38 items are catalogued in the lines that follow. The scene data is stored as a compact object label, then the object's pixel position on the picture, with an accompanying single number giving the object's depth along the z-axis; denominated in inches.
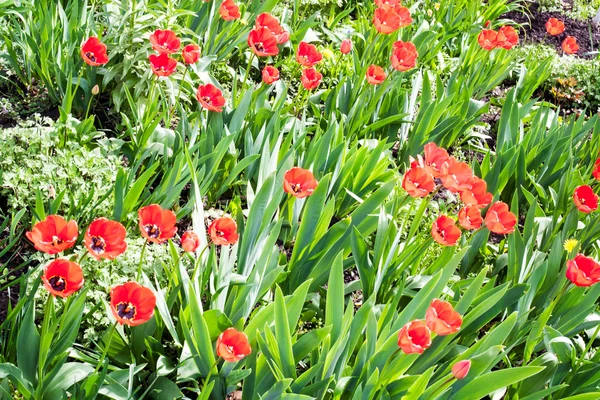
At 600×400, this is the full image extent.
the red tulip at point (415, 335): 60.6
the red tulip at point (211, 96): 92.4
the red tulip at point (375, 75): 107.3
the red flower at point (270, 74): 98.5
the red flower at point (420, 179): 77.3
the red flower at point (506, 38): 127.9
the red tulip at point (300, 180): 78.3
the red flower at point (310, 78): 103.0
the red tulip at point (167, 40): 97.2
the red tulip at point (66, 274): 55.3
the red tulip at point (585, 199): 87.3
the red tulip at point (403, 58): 110.0
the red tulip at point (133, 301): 57.7
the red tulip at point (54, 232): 57.9
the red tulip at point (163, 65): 91.8
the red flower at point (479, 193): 82.8
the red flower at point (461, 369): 59.6
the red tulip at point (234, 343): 57.6
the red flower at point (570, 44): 142.2
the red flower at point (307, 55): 105.0
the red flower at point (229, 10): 108.2
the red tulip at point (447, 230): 76.4
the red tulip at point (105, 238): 60.2
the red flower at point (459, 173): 80.7
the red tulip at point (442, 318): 62.8
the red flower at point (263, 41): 100.2
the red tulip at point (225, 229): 67.6
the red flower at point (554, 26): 149.5
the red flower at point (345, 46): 116.7
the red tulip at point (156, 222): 63.7
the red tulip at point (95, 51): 92.5
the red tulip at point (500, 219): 82.7
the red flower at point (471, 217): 79.4
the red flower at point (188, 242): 64.7
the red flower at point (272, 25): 104.7
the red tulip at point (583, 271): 73.5
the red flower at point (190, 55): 94.7
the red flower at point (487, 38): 127.6
